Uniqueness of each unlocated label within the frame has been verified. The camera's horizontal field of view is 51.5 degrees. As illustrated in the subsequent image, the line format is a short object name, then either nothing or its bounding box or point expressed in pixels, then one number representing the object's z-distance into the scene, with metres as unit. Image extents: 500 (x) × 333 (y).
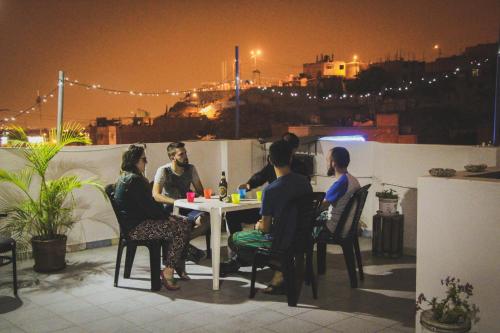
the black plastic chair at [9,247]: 4.59
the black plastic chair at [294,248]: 4.43
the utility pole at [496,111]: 6.55
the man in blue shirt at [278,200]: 4.40
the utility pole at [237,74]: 9.90
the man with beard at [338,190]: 4.99
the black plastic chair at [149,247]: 4.89
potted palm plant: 5.58
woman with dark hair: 4.85
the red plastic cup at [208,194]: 5.57
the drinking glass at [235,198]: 5.20
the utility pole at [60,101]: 6.76
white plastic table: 4.87
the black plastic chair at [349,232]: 4.95
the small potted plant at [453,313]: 2.88
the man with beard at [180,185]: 5.84
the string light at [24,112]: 9.05
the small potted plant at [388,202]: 6.29
